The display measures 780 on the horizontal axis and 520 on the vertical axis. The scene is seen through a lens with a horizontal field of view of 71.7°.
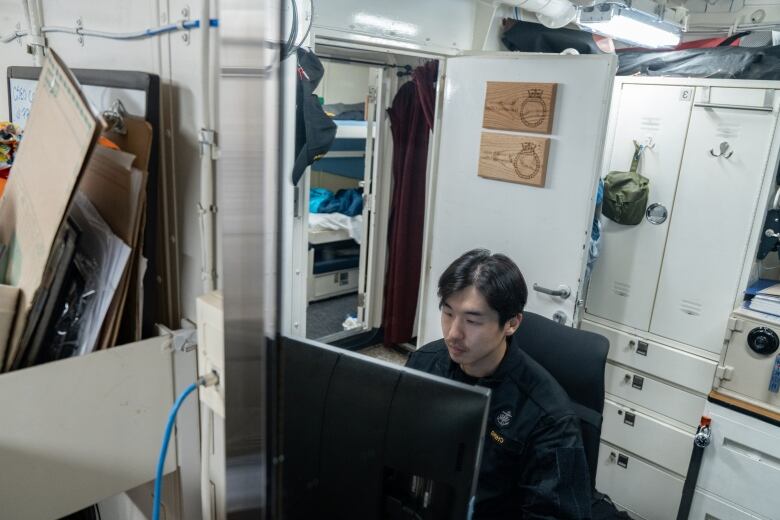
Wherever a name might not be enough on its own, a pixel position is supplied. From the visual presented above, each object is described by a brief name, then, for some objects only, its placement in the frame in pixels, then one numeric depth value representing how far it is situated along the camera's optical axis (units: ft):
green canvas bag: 7.23
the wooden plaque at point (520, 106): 7.07
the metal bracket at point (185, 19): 2.79
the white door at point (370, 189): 10.84
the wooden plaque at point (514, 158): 7.22
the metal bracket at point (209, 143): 2.75
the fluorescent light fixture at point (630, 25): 6.46
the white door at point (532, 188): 6.83
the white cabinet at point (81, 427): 2.77
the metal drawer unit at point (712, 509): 6.41
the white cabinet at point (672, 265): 6.53
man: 3.67
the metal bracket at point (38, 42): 4.32
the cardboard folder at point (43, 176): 2.57
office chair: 4.49
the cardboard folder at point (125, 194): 2.94
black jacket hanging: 6.45
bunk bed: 13.02
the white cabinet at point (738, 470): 6.13
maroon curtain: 10.52
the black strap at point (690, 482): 6.58
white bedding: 13.01
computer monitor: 1.94
